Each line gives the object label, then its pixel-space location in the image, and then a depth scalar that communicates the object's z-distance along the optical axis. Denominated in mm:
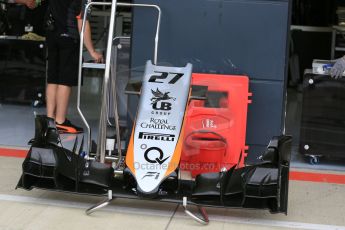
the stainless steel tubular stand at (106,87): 8804
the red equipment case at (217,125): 10353
